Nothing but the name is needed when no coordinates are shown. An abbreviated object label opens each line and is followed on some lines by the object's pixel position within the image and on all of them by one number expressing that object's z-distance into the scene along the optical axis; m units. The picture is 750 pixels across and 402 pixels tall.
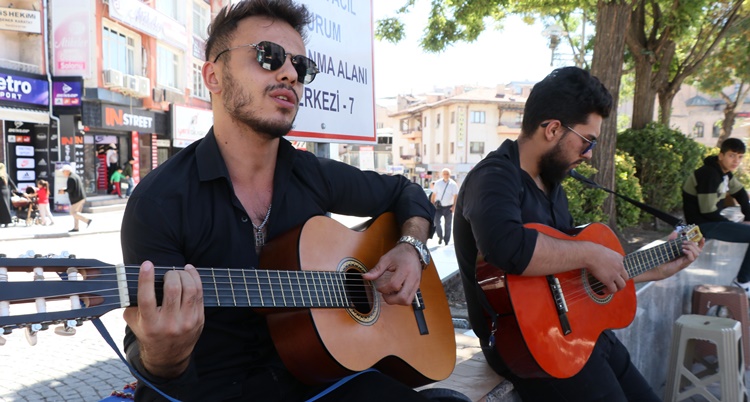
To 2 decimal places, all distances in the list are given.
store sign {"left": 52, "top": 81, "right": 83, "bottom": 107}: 18.91
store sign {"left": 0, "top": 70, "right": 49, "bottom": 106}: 16.77
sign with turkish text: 2.77
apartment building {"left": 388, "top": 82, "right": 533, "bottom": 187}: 56.09
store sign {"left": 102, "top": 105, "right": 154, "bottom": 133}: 20.66
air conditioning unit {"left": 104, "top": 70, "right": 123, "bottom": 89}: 19.86
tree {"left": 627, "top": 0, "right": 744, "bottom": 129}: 11.15
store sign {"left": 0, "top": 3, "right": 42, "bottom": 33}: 17.11
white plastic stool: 3.80
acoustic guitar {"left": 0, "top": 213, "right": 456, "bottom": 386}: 1.25
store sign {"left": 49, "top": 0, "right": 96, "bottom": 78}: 18.97
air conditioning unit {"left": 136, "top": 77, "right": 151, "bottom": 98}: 22.09
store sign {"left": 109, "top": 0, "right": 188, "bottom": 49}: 20.60
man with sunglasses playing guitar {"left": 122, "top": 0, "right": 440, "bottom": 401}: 1.47
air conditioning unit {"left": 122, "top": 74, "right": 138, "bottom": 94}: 20.95
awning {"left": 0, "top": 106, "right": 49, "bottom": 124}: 16.78
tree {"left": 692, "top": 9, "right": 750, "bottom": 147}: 13.64
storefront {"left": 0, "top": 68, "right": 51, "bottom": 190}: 17.05
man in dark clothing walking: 13.82
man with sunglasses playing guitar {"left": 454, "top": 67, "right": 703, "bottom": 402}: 2.31
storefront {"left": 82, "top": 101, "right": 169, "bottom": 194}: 20.48
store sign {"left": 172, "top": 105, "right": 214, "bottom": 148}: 25.17
